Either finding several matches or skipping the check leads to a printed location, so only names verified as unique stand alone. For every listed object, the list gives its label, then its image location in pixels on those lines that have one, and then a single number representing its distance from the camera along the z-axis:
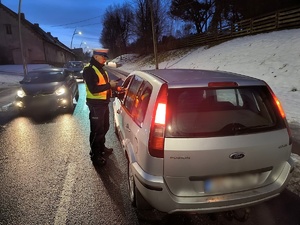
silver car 2.45
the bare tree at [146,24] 47.71
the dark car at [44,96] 8.59
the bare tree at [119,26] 72.81
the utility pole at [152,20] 21.22
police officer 4.20
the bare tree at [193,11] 39.62
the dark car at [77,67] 21.75
